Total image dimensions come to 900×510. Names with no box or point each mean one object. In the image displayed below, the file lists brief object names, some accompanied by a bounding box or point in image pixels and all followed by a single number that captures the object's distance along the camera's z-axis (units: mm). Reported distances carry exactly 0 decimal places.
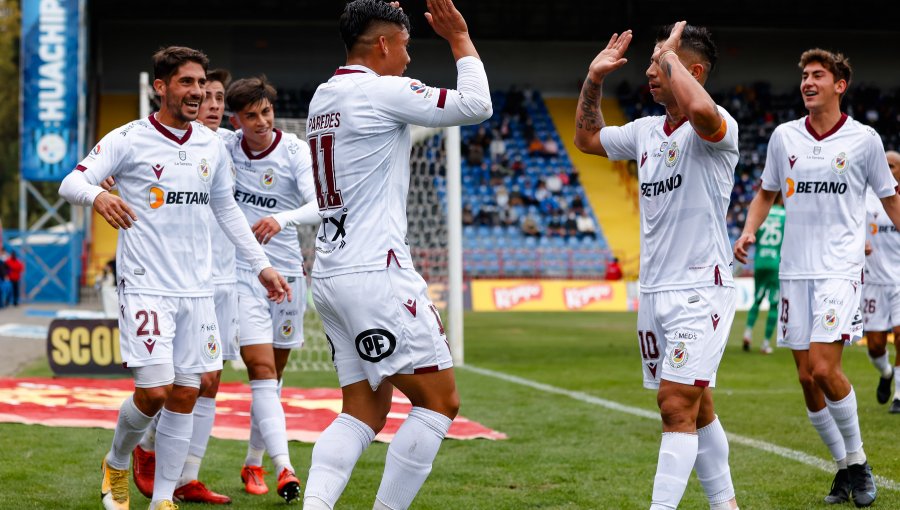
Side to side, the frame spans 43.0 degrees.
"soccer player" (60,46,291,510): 5367
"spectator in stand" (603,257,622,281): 31281
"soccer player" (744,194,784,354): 16406
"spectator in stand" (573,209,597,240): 35531
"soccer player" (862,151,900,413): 10141
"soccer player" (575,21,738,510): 4660
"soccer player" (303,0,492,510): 4348
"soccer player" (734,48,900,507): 6199
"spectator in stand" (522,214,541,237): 34938
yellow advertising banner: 29469
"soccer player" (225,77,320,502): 6473
